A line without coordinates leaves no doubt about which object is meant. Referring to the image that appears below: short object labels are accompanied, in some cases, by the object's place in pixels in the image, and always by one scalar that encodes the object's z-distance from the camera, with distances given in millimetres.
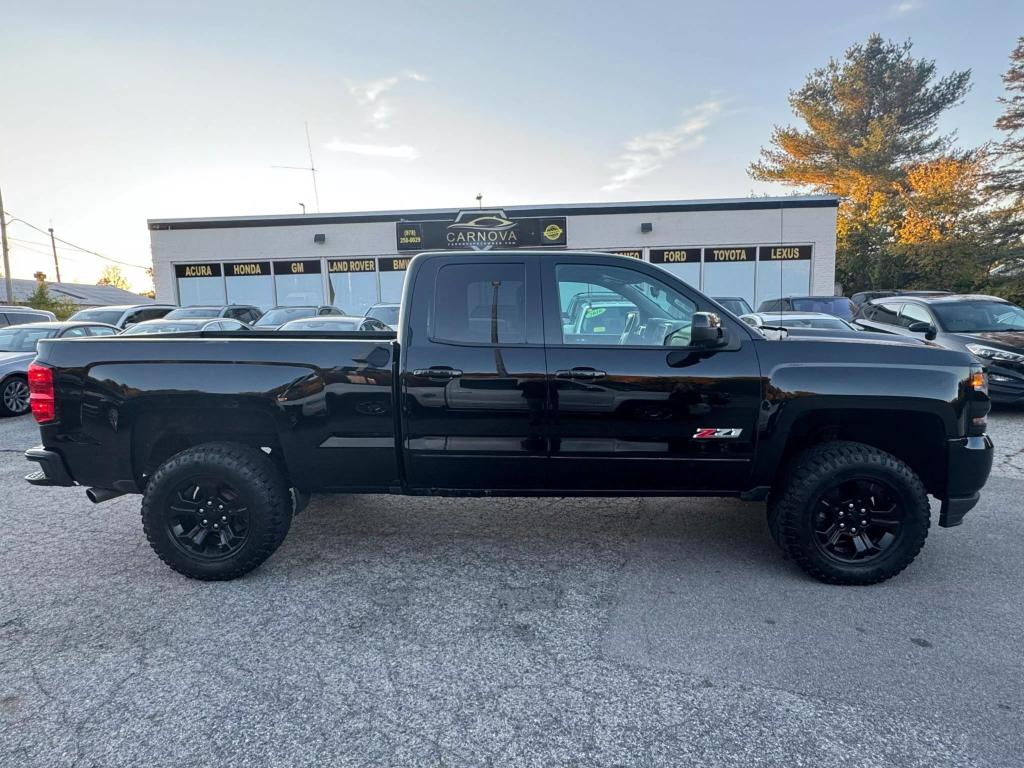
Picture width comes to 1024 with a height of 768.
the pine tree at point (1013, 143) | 27484
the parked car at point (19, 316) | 14519
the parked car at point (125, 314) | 14867
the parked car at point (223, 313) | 13375
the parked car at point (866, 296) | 18569
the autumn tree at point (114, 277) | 92094
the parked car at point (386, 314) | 12898
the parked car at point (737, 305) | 12820
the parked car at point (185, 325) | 9992
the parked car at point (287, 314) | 12844
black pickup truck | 3320
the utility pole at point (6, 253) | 27041
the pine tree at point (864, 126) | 31609
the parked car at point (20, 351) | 8758
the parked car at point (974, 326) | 7703
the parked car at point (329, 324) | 8938
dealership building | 19297
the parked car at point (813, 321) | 8375
